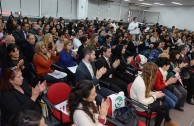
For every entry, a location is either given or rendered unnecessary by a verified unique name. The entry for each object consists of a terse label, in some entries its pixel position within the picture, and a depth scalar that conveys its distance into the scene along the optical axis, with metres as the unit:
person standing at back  8.84
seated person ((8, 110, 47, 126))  1.18
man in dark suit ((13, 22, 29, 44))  4.64
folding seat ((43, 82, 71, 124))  2.24
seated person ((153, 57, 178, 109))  2.99
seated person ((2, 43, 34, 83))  2.99
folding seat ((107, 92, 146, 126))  2.04
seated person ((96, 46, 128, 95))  3.42
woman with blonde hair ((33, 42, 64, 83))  3.27
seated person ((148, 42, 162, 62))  4.81
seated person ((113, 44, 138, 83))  3.98
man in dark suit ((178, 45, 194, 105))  3.98
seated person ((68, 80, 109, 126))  1.68
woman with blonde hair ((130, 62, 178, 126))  2.49
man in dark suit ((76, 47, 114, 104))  2.83
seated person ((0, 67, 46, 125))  1.82
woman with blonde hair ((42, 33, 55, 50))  3.97
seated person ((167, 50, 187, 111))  3.46
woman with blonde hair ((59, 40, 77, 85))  3.71
